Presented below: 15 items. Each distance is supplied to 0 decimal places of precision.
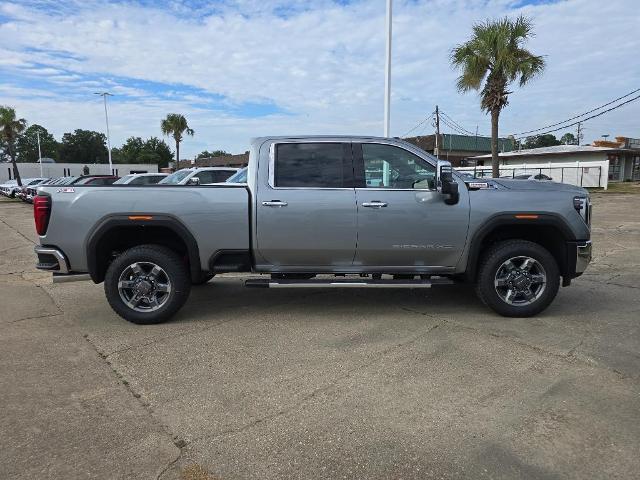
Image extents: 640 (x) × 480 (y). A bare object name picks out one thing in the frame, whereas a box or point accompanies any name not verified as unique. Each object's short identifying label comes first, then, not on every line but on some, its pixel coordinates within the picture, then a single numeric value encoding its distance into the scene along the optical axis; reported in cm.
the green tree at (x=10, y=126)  4328
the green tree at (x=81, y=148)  11012
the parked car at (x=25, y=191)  2997
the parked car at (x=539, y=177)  2782
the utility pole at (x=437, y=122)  4581
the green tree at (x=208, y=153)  12096
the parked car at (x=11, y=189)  3731
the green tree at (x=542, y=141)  10825
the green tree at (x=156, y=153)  10219
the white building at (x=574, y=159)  3984
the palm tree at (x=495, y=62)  1877
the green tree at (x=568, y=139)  10960
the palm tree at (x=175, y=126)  4909
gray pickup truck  510
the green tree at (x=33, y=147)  10874
